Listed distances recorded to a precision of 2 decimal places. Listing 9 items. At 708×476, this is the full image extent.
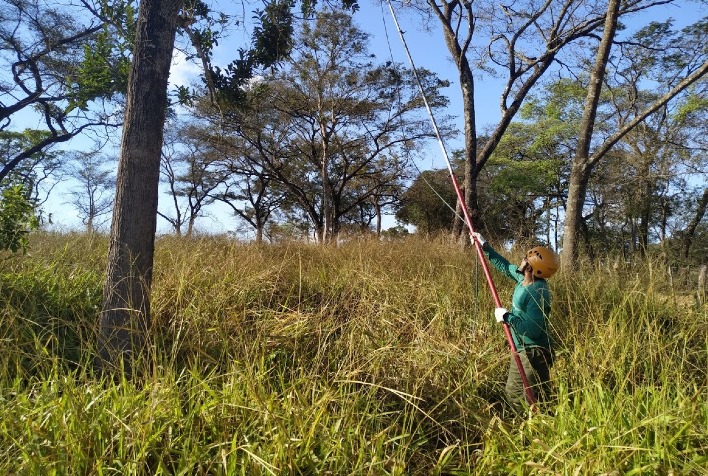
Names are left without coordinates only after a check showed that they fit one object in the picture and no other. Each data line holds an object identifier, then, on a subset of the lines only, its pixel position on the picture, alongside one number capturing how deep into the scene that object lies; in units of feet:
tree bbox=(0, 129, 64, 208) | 62.92
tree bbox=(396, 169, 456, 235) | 75.36
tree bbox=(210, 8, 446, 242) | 57.00
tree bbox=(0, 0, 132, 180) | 34.96
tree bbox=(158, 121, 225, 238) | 67.10
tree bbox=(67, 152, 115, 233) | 93.46
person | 9.14
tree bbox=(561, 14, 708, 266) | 19.90
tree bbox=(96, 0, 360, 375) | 9.85
